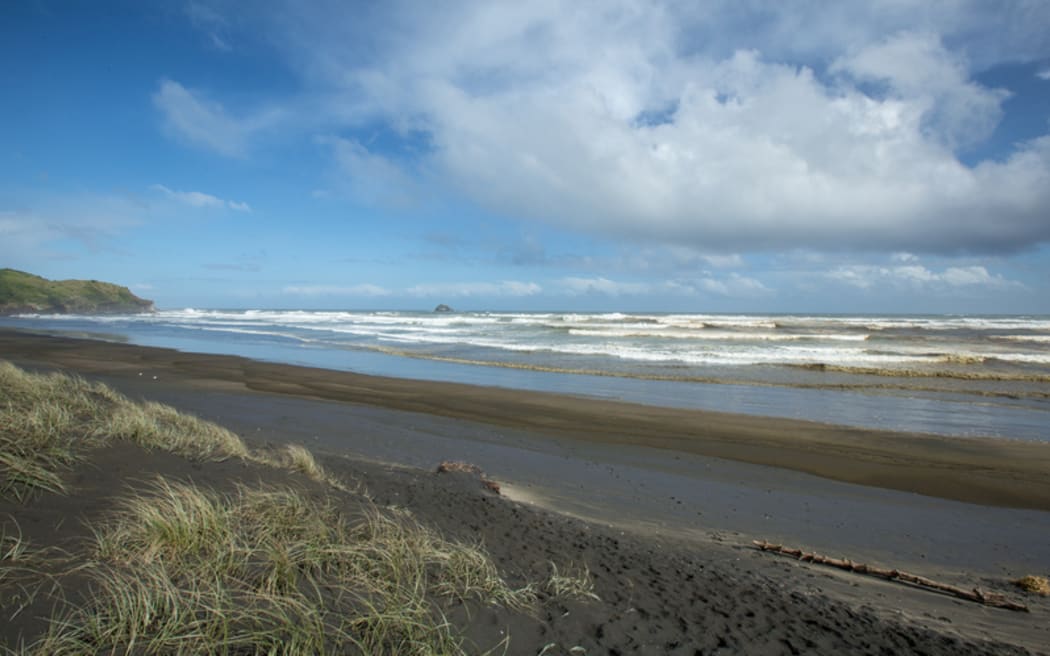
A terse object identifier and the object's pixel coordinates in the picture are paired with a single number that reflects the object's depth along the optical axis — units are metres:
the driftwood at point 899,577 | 4.61
